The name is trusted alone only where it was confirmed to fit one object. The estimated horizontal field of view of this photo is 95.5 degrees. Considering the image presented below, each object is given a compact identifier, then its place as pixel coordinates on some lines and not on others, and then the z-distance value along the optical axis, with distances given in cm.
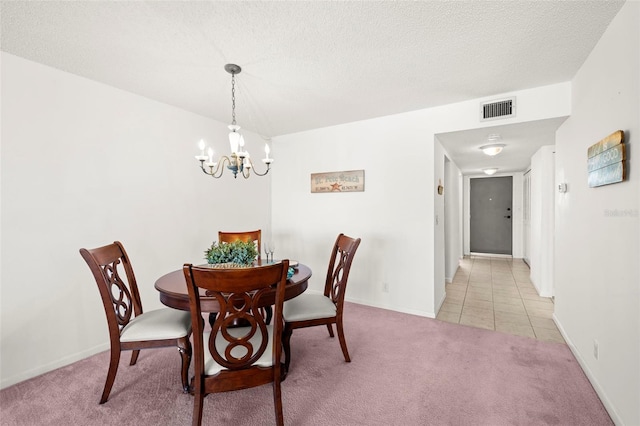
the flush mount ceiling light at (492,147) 359
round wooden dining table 169
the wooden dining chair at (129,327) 182
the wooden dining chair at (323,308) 213
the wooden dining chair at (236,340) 140
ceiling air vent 281
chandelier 229
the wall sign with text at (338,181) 378
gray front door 731
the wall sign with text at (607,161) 159
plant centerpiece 206
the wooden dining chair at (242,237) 311
